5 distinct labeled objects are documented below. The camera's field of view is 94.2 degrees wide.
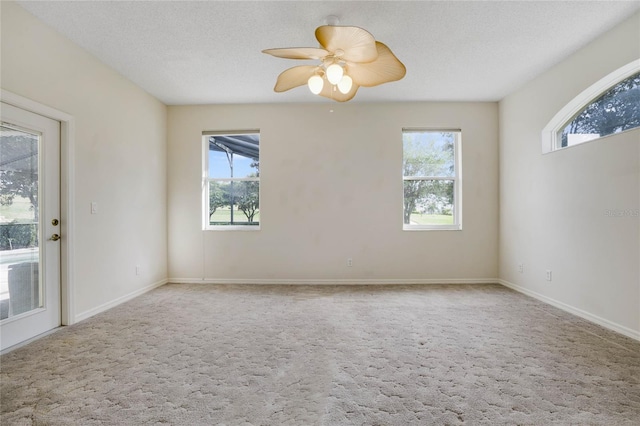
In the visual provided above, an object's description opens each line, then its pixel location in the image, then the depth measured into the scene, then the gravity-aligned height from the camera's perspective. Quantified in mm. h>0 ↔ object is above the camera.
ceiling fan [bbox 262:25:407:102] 1977 +1155
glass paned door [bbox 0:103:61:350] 2416 -96
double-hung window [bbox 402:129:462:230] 4609 +488
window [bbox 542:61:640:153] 2654 +989
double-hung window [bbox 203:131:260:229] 4684 +512
